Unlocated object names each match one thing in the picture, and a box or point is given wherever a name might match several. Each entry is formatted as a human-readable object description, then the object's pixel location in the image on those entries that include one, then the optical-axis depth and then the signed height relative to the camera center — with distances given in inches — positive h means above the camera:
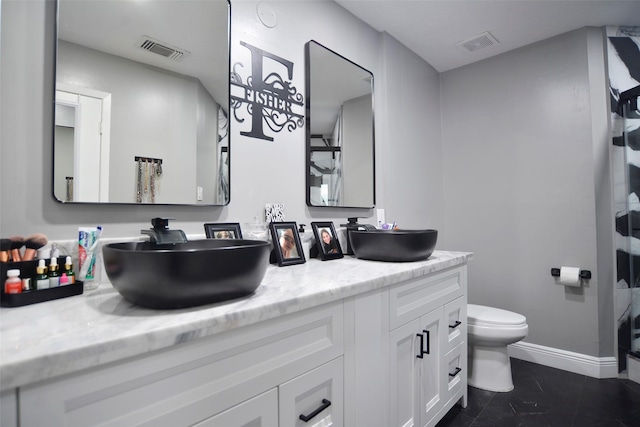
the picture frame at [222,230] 50.4 -1.5
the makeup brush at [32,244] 33.9 -2.6
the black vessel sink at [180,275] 27.8 -5.0
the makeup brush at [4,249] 31.7 -2.9
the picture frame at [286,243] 55.2 -4.0
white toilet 75.4 -30.6
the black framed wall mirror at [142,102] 39.4 +17.1
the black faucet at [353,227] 70.5 -1.3
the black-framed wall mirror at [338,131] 69.8 +21.7
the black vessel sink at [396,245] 58.6 -4.6
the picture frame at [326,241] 63.2 -4.1
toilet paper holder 85.9 -14.5
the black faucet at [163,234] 41.3 -1.7
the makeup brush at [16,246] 33.1 -2.7
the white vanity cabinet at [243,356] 20.7 -12.0
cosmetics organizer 30.1 -7.2
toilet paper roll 86.2 -15.1
